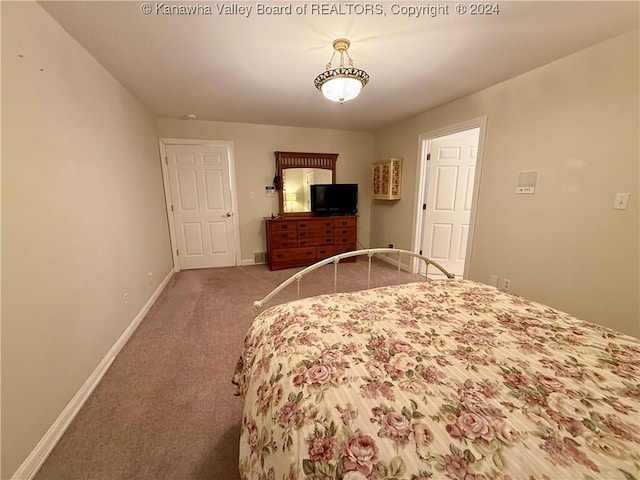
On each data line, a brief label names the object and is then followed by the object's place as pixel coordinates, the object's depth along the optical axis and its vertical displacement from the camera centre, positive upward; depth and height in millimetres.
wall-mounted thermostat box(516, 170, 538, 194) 2312 +115
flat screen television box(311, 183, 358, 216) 4379 -82
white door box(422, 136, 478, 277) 3453 -97
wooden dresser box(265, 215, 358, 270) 4008 -758
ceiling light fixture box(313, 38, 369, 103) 1771 +822
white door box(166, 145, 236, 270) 3852 -172
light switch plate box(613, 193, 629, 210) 1774 -57
